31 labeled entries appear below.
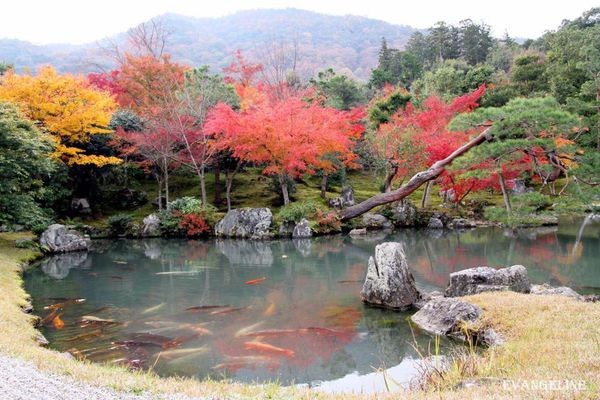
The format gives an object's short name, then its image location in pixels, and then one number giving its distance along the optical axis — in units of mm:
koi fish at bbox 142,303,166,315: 10883
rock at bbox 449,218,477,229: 24828
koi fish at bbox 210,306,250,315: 10742
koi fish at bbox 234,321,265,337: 9188
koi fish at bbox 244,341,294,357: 8195
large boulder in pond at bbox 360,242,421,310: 10672
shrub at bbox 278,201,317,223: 22641
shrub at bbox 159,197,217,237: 23031
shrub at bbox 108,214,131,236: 23266
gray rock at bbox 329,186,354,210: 26125
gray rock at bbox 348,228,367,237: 23328
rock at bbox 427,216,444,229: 25002
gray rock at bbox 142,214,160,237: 23328
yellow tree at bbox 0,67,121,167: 20750
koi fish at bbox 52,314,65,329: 9797
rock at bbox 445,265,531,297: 10242
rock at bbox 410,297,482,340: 8570
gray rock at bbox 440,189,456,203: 27816
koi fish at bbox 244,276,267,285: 13812
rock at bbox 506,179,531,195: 29591
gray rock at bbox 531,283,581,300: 9915
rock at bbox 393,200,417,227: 25123
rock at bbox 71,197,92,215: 24641
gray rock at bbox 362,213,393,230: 24562
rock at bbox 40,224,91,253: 19203
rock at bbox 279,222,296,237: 22922
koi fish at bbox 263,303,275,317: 10577
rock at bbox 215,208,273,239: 22750
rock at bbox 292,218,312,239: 22609
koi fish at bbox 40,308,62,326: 10017
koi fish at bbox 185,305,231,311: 11051
